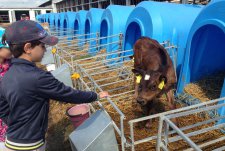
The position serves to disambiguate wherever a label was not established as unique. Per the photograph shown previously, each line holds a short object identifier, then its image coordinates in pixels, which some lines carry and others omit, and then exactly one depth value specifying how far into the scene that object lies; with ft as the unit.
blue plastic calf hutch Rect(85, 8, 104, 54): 34.46
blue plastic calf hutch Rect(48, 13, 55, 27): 76.55
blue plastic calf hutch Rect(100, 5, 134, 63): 26.84
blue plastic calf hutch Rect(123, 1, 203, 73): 18.45
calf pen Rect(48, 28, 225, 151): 8.04
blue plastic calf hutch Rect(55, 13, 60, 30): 66.16
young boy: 6.39
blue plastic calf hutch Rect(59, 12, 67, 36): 55.27
